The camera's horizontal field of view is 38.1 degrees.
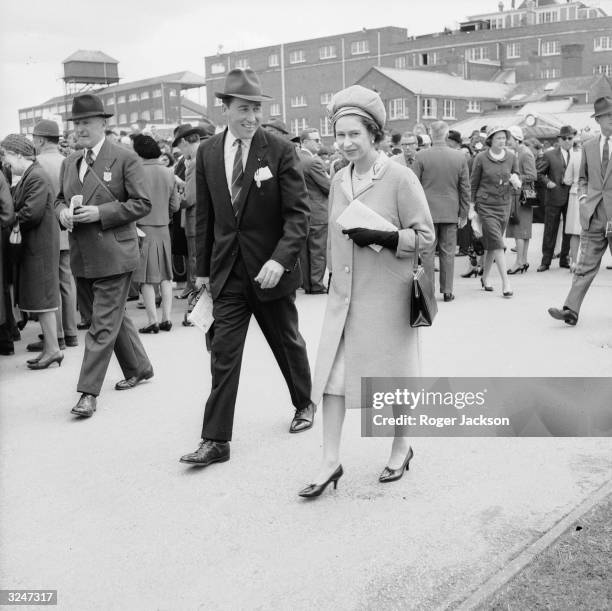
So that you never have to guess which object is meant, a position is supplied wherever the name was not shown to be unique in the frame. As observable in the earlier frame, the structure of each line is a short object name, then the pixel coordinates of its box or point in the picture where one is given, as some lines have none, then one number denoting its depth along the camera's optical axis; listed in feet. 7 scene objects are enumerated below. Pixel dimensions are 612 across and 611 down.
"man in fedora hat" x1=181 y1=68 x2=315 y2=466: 16.61
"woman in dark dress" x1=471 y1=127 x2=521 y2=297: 36.52
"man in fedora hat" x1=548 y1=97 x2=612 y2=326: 27.86
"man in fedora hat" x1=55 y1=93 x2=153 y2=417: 20.53
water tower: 249.14
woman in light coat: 14.21
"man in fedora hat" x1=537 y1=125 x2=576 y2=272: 43.55
